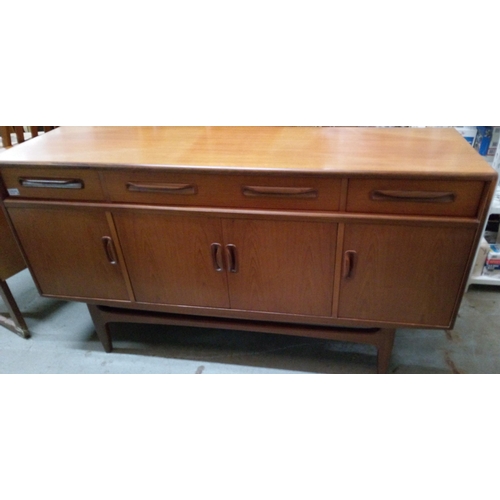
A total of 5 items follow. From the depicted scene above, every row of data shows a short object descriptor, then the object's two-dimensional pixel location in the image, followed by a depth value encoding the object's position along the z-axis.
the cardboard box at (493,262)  1.78
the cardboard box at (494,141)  1.82
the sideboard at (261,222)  1.07
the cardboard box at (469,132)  1.90
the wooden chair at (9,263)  1.60
